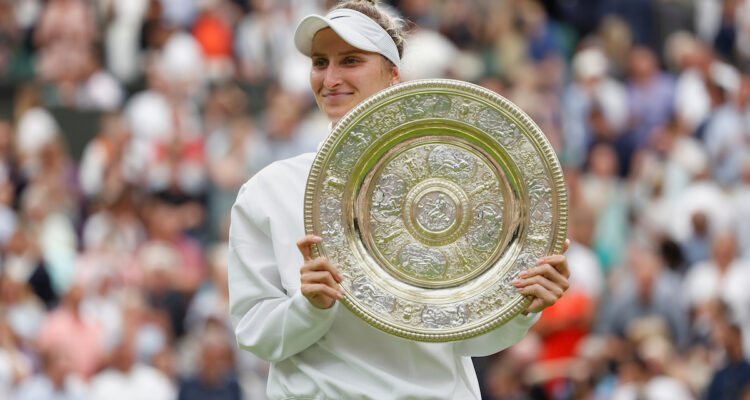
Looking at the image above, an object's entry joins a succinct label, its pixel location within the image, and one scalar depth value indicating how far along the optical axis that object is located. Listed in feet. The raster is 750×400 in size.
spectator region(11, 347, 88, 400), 66.08
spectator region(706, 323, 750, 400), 61.72
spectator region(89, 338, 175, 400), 67.36
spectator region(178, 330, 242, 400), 65.26
